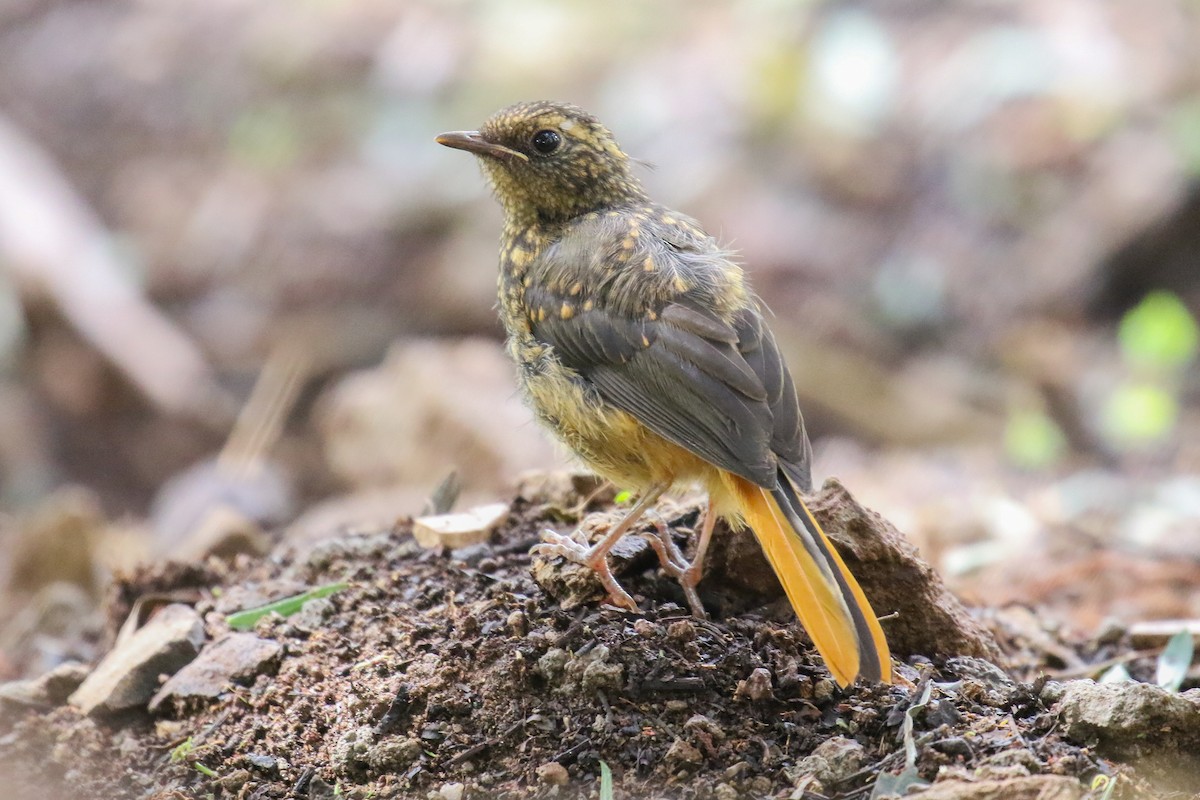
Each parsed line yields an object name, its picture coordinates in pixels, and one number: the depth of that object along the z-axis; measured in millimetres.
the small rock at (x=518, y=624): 6027
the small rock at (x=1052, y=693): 5605
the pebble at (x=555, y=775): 5199
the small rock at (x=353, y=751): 5605
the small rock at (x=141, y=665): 6496
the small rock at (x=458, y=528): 7012
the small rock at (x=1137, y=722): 5172
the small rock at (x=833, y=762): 5051
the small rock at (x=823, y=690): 5574
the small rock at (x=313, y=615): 6613
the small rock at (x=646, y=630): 5863
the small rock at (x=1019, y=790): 4535
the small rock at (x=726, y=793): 4996
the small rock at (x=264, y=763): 5730
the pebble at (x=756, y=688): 5512
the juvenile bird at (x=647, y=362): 5684
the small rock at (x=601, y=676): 5574
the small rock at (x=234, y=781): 5645
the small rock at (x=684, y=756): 5211
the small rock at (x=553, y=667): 5711
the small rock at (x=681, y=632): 5820
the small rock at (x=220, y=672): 6332
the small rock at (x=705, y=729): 5320
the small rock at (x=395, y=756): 5535
